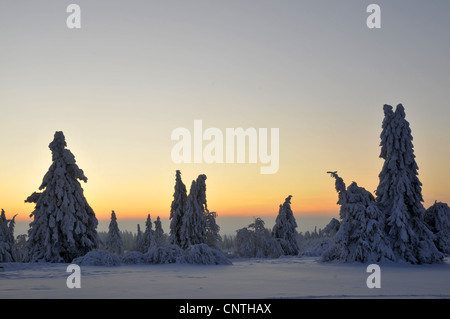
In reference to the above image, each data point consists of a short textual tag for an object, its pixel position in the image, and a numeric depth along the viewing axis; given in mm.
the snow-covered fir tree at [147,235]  72438
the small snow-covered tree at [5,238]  32500
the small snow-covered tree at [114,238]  72875
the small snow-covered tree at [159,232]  74462
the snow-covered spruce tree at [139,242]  73975
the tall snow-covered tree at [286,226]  46594
